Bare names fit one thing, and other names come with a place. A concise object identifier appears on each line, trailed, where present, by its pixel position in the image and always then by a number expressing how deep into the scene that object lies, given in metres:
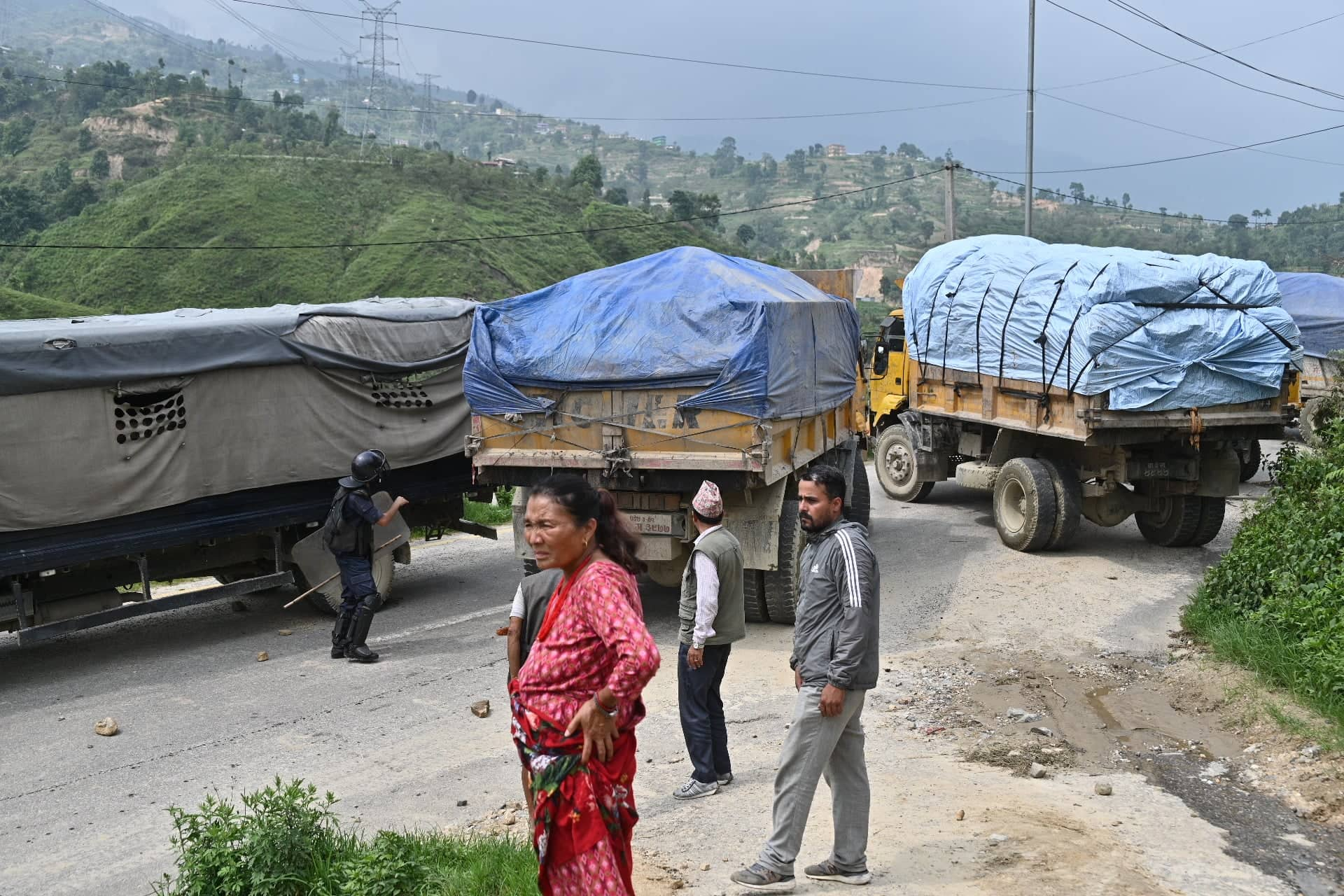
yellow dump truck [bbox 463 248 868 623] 9.38
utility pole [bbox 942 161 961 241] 28.73
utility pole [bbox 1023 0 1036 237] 29.23
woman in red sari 3.71
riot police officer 9.35
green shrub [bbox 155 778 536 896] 4.84
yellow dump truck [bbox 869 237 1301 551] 11.47
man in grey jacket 5.00
